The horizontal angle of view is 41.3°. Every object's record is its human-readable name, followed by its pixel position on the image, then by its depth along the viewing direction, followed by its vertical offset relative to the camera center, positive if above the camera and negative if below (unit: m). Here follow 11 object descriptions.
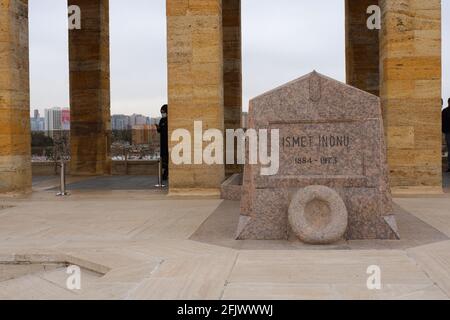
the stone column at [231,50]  20.94 +3.24
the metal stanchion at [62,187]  14.01 -1.01
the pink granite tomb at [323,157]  7.82 -0.21
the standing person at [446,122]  17.97 +0.52
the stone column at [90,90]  20.00 +1.84
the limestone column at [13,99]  13.52 +1.07
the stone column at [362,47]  19.88 +3.11
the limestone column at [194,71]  13.26 +1.59
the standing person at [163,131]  16.62 +0.33
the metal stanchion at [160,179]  15.49 -0.96
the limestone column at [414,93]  12.91 +1.01
